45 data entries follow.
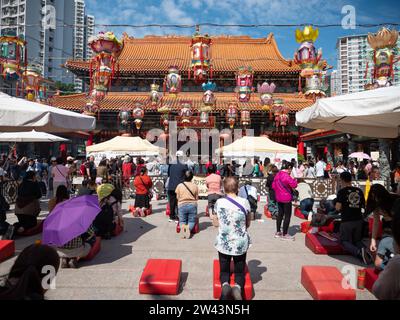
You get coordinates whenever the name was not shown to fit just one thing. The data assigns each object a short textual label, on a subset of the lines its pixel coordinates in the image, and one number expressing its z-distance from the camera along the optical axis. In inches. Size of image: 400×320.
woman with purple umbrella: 148.2
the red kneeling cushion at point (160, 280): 136.5
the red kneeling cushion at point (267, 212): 328.5
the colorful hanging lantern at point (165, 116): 696.1
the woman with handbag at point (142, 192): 312.0
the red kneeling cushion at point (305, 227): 259.0
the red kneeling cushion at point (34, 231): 233.9
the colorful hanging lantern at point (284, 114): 690.2
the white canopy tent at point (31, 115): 168.1
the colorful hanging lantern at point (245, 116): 700.0
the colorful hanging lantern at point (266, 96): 645.3
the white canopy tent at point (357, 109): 129.7
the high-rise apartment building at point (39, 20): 2422.5
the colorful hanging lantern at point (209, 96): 622.5
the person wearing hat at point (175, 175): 279.9
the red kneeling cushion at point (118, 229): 243.1
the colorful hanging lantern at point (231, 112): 694.5
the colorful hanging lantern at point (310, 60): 393.7
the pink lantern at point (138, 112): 708.7
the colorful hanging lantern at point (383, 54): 442.0
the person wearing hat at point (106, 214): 229.9
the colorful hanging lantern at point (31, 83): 617.3
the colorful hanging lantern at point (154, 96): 698.8
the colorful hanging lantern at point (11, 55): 469.1
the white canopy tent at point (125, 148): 523.2
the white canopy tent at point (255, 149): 513.0
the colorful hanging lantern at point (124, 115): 723.4
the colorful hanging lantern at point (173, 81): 581.9
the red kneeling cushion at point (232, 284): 133.5
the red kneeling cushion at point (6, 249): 178.8
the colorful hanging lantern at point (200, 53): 421.1
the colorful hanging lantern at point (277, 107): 679.1
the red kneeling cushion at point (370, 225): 229.9
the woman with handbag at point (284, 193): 224.1
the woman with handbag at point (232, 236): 124.6
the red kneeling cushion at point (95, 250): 183.2
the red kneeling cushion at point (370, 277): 139.5
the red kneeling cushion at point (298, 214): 320.3
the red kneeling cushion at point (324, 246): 200.9
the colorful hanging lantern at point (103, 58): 391.5
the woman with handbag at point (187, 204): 236.5
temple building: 751.7
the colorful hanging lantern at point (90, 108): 590.7
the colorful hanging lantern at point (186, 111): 676.7
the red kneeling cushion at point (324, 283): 126.4
